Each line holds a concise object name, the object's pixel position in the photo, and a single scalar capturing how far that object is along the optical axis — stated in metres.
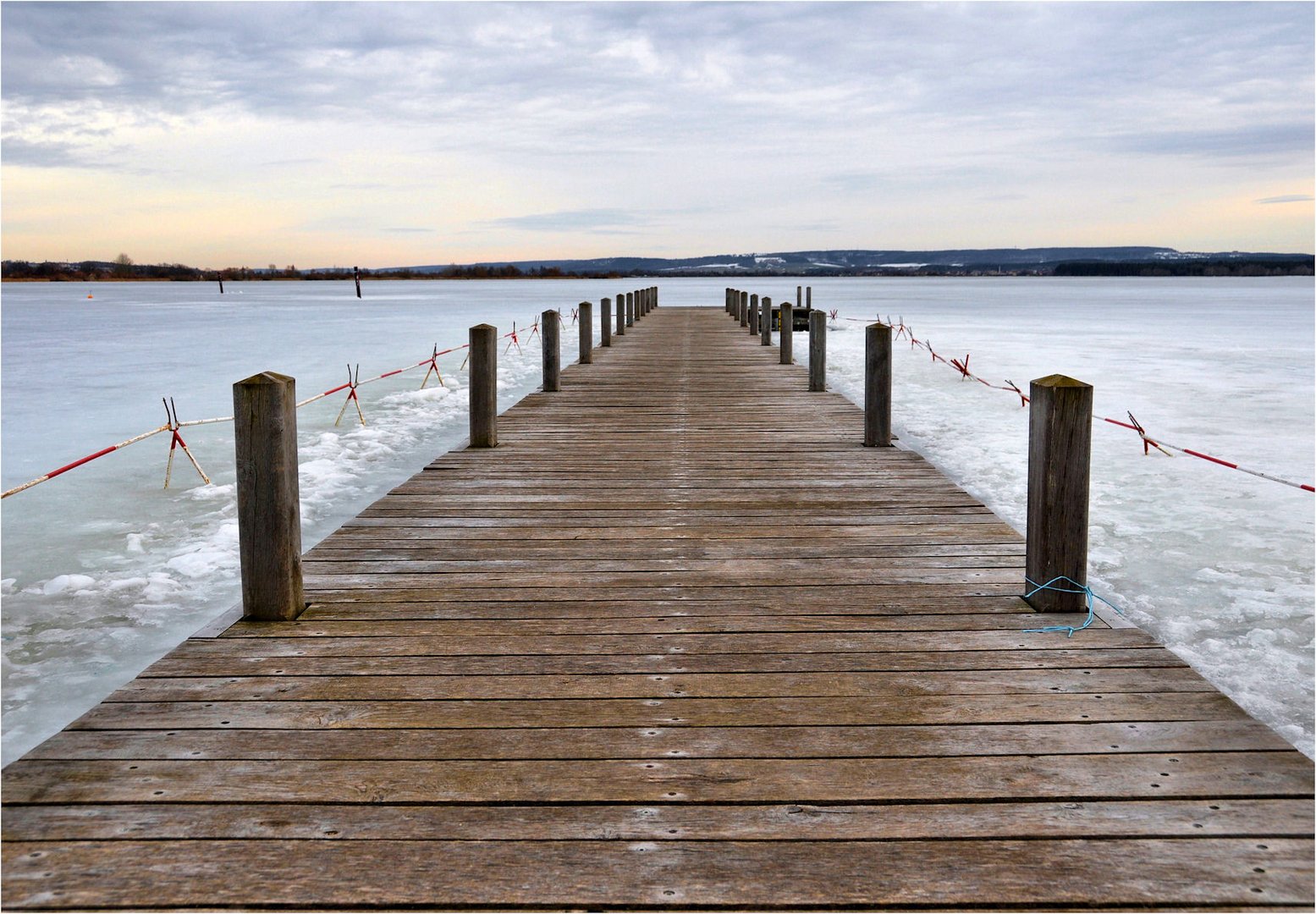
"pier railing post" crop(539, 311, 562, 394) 12.62
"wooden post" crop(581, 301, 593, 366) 16.45
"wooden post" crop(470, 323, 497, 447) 8.28
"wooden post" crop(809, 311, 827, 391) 12.35
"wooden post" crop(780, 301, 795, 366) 16.17
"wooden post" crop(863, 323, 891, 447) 8.25
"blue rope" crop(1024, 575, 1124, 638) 4.16
